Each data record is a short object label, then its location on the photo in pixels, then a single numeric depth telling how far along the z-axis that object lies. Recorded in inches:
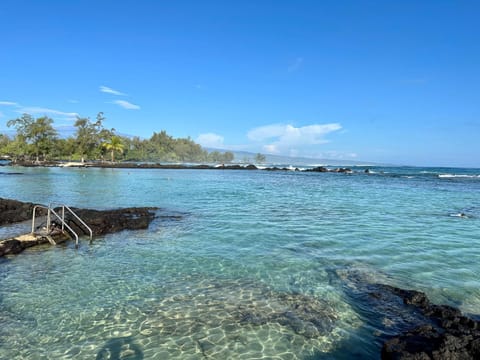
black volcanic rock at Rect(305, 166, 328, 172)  3725.6
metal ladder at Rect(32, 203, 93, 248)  494.3
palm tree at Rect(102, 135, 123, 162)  3814.0
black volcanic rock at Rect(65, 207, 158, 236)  584.2
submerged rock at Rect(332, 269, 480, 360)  199.5
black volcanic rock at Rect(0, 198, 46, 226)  657.6
